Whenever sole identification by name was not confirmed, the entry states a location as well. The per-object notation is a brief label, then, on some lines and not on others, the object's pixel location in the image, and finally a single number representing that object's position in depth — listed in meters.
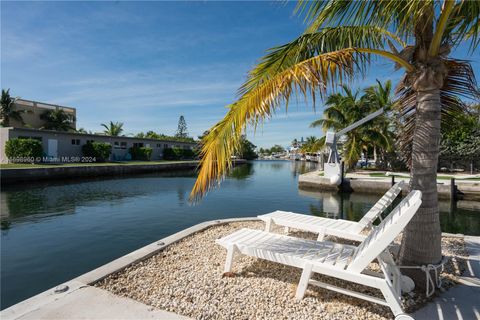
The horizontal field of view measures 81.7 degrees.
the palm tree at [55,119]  40.28
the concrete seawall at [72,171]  16.83
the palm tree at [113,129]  41.56
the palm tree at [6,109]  35.81
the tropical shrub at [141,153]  35.69
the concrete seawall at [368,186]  14.22
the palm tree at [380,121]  22.64
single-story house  22.91
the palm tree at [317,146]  24.47
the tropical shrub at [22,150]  21.98
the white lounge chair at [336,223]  4.65
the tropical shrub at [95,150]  28.94
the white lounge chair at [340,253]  2.68
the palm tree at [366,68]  3.03
